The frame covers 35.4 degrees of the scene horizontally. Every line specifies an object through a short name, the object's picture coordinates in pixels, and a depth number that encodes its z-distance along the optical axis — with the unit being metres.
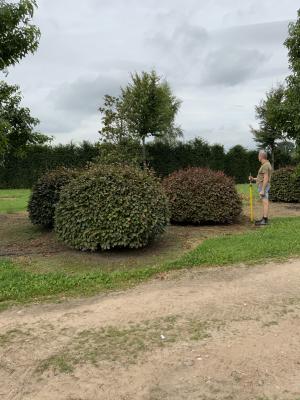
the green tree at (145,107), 26.34
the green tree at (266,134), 30.20
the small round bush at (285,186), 14.80
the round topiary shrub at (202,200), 10.44
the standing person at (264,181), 10.62
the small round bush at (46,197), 9.77
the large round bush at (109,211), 7.42
